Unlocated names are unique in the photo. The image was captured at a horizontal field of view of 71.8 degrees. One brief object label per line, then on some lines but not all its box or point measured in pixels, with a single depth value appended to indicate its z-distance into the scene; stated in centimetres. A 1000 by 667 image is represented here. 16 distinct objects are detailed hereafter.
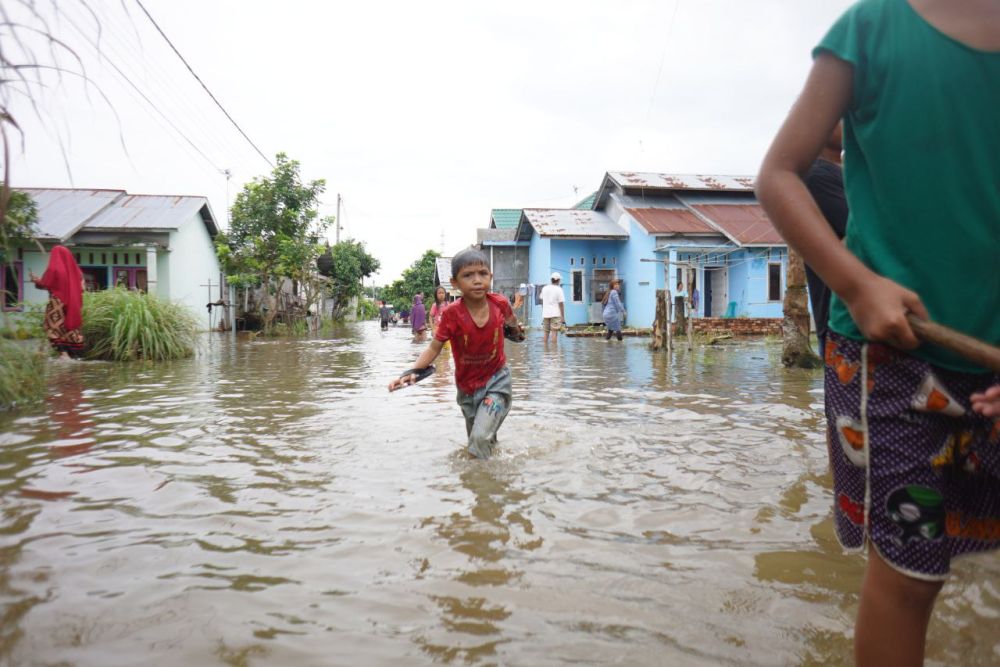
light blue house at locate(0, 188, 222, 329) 2028
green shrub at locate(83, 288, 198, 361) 1101
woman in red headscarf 988
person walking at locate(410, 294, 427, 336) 1867
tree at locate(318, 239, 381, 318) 3547
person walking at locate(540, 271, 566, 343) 1664
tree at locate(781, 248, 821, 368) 909
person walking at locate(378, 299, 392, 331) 3674
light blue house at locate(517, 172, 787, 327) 2227
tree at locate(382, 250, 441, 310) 4850
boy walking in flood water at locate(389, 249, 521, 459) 424
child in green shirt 129
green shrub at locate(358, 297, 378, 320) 5428
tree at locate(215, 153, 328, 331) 2122
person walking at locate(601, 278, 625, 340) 1722
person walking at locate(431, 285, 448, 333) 1411
